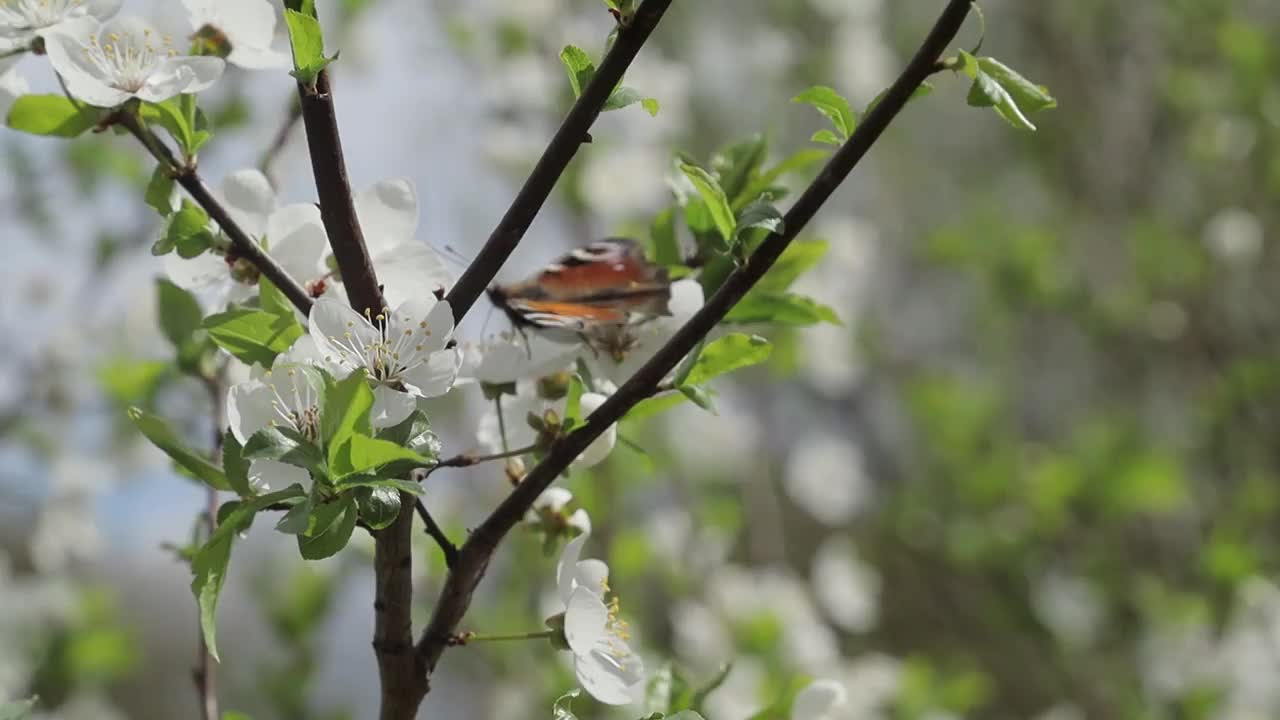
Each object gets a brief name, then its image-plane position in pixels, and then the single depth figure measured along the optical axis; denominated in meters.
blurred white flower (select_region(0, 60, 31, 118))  1.00
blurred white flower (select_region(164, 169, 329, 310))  1.01
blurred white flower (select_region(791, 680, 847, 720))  1.04
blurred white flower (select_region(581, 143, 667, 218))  2.32
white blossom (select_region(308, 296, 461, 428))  0.98
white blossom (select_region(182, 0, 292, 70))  1.01
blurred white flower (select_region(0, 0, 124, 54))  0.99
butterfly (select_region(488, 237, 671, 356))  1.01
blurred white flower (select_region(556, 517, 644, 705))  1.00
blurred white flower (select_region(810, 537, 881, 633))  2.87
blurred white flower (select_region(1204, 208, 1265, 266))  3.16
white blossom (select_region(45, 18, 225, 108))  0.99
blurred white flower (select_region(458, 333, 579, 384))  1.01
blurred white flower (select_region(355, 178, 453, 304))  1.01
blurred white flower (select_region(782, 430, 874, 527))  3.10
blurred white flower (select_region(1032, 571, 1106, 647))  2.89
